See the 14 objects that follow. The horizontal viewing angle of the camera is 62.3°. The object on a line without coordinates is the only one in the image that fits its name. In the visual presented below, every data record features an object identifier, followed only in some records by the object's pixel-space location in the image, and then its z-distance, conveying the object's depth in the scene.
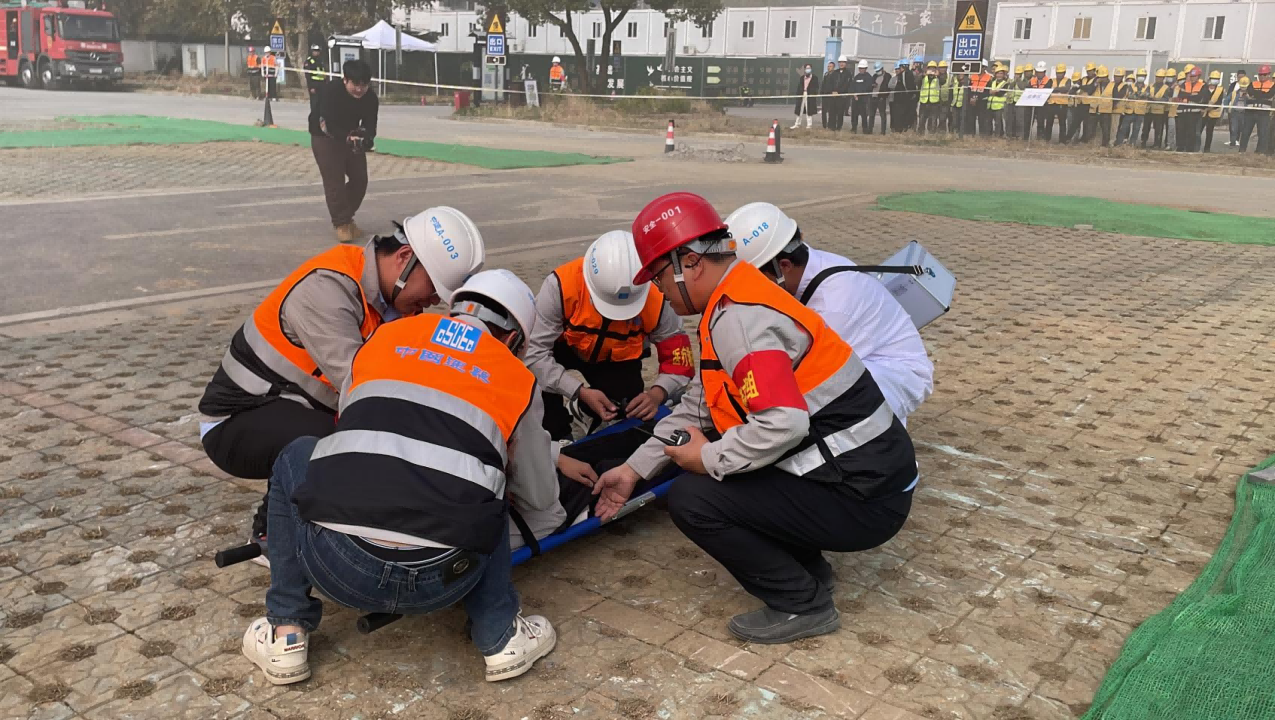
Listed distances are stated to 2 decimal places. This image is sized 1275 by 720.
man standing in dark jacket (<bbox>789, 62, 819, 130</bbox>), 28.85
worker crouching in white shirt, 3.48
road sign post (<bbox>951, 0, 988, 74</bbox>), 21.44
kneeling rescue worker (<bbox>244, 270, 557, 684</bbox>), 2.59
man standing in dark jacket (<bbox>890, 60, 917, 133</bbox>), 26.47
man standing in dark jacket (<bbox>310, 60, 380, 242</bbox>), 10.61
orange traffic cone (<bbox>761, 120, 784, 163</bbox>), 20.11
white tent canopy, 38.78
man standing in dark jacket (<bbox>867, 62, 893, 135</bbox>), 26.91
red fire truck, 36.72
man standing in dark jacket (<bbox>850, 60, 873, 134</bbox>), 27.17
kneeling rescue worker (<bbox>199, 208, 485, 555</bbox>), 3.38
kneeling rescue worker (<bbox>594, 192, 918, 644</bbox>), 2.84
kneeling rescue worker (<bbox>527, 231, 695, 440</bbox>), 4.34
